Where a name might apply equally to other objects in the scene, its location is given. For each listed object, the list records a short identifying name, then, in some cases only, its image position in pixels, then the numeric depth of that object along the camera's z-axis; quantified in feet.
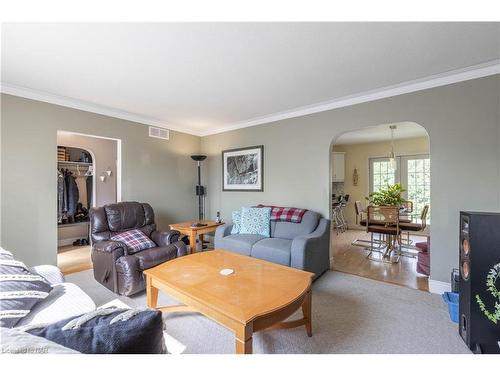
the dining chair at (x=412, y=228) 12.64
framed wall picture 13.82
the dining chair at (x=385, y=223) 12.07
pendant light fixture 15.43
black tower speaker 5.56
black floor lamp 14.71
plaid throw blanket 11.36
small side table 12.00
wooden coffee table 4.79
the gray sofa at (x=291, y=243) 9.20
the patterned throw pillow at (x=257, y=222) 11.68
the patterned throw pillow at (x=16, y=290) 4.00
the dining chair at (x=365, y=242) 14.53
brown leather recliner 8.30
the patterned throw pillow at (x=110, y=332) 2.23
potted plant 13.25
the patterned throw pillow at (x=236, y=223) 12.01
